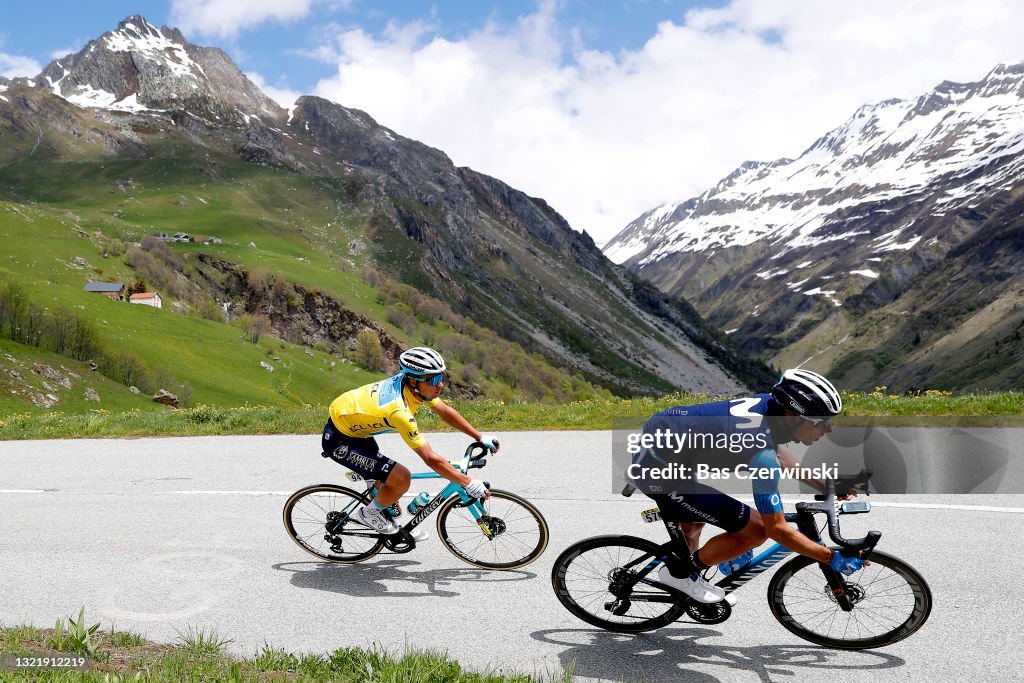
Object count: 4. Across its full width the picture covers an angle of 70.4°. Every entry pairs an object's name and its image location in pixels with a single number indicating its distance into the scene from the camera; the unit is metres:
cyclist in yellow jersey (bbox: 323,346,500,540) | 7.55
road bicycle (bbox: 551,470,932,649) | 5.91
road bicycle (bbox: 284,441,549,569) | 8.07
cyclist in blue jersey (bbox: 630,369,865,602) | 5.62
